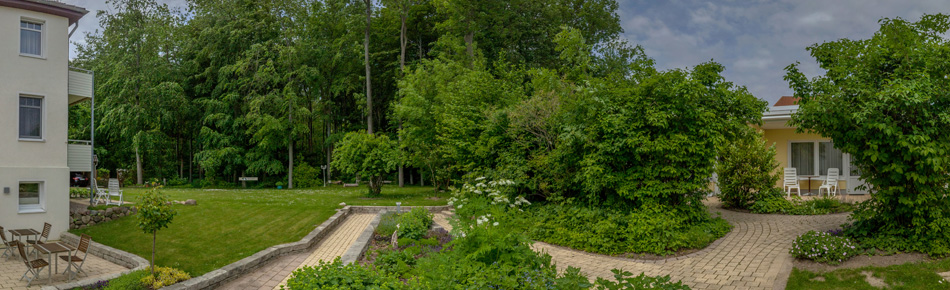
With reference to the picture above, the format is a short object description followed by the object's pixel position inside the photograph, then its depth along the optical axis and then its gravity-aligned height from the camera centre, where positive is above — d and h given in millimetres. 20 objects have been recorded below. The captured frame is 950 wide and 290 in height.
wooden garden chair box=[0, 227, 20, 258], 11845 -2085
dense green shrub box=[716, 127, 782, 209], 14656 -560
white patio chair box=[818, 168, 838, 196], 16516 -986
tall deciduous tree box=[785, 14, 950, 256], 8430 +449
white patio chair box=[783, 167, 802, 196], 16656 -913
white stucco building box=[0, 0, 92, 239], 13617 +1056
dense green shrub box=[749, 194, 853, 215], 13594 -1460
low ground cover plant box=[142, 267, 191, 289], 8508 -2021
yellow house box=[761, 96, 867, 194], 18219 -235
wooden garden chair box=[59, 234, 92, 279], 9531 -1713
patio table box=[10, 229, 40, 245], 12178 -1821
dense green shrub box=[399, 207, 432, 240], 10844 -1537
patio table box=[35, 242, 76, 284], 9705 -1781
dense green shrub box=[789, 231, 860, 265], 8625 -1604
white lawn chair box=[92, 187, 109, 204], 16594 -1360
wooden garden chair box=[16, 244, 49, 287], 9373 -1949
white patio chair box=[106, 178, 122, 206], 16781 -1139
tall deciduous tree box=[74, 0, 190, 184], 30625 +3967
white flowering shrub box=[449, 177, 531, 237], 7368 -1013
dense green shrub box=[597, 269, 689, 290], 4480 -1120
